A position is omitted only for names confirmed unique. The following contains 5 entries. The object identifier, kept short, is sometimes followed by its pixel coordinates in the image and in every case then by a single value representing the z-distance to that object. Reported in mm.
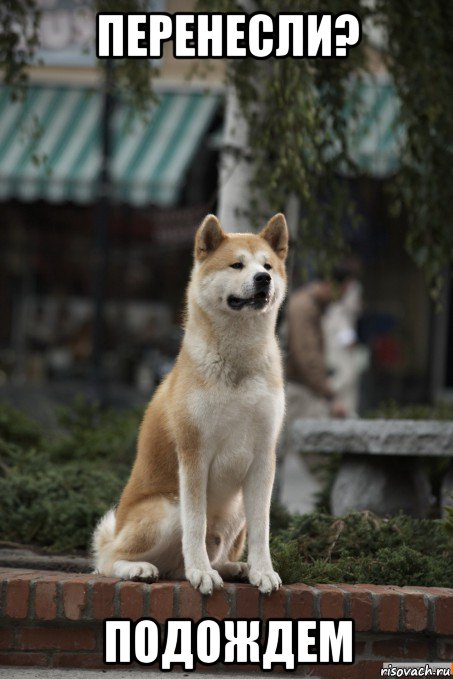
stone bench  12367
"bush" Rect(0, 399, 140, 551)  11352
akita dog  8352
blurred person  20609
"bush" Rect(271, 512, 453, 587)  9336
